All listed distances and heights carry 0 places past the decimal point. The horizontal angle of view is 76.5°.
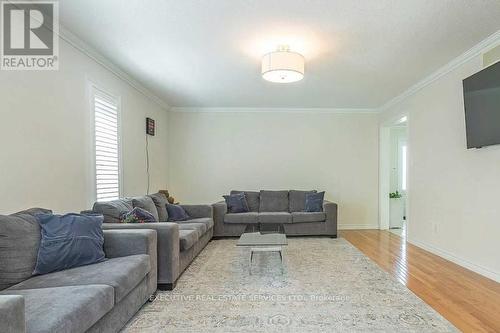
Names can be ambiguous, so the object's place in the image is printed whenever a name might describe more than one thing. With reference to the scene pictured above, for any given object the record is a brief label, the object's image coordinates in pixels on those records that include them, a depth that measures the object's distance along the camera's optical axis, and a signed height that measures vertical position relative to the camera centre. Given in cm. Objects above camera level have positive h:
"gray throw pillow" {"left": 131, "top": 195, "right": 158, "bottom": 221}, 403 -46
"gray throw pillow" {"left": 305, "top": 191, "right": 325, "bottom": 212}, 581 -62
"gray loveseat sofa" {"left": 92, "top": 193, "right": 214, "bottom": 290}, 307 -77
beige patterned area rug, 236 -117
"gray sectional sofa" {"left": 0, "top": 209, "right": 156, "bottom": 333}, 151 -71
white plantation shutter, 382 +29
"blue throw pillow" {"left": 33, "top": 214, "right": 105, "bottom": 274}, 221 -55
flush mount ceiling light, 339 +113
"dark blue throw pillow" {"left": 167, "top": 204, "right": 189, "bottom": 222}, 481 -69
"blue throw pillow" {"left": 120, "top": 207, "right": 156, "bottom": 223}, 343 -53
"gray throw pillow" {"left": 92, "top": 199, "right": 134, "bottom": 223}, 336 -45
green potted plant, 689 -61
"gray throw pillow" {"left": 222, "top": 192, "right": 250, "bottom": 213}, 588 -66
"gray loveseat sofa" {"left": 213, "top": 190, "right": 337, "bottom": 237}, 558 -93
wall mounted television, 317 +65
